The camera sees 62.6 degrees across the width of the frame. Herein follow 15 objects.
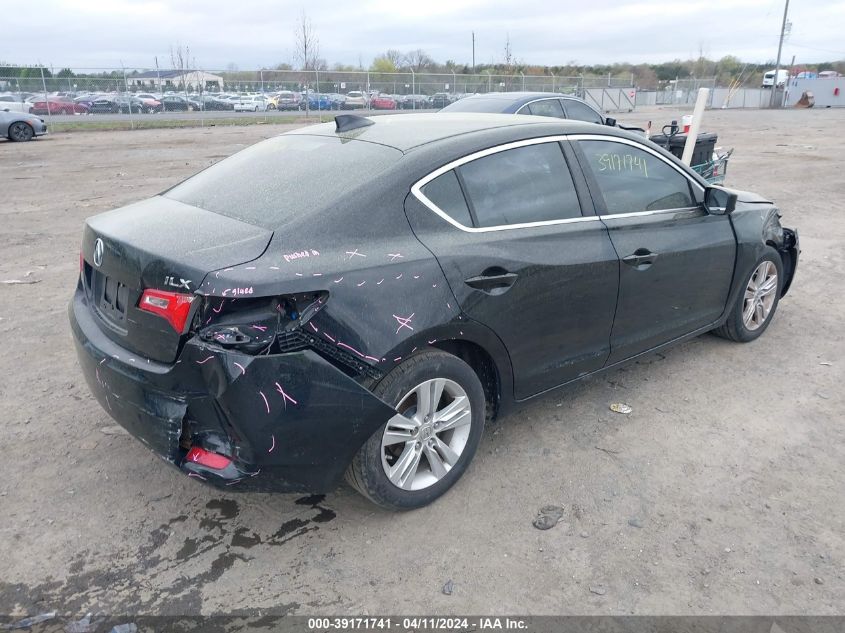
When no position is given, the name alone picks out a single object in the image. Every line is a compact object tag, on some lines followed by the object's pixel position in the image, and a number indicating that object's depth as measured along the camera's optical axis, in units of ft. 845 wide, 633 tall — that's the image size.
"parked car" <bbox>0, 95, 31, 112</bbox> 86.75
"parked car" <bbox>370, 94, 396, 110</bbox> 116.47
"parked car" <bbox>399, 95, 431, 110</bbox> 117.70
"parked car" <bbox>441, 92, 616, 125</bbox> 35.12
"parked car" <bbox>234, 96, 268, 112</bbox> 105.29
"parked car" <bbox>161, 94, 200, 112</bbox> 99.76
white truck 192.63
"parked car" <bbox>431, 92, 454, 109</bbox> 117.85
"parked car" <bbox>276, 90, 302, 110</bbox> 109.81
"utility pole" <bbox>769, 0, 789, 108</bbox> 163.98
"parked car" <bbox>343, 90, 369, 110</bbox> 115.44
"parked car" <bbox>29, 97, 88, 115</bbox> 90.16
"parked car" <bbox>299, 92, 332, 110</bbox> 111.65
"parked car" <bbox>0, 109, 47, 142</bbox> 64.95
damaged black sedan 8.89
